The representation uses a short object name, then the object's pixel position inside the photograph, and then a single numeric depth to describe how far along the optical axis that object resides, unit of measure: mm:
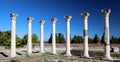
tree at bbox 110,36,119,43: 32863
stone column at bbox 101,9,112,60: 8797
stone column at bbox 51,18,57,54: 12045
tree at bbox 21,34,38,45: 31708
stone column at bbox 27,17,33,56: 11689
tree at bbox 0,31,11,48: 26437
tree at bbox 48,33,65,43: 32758
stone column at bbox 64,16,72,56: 11017
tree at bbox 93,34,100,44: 32468
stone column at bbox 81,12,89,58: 9926
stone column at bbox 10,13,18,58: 10120
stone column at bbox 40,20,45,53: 12895
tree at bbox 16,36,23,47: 27726
